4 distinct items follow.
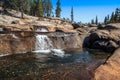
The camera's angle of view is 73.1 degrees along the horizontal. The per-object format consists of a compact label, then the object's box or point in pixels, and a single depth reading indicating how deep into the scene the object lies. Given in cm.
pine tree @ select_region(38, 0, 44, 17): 3714
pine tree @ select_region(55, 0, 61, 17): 4358
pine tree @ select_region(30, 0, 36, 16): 3886
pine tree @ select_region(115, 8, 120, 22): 3678
